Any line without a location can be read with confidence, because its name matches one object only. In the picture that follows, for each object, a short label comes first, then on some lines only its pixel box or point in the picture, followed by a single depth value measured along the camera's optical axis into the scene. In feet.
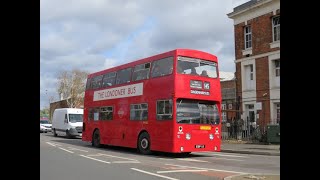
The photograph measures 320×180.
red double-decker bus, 53.98
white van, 114.82
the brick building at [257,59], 96.63
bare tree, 241.45
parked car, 158.92
